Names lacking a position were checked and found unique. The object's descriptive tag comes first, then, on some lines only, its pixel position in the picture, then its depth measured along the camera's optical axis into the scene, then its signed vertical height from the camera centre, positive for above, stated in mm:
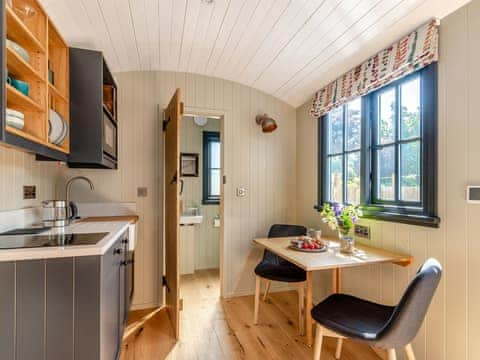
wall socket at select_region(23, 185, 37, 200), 1877 -74
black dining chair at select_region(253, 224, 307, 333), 2375 -828
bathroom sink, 3794 -526
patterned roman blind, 1688 +839
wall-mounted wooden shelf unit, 1190 +567
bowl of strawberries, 2102 -505
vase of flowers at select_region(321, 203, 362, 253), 2039 -292
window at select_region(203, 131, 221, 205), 4195 +225
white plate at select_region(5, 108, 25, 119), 1250 +321
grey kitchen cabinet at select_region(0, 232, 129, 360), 1187 -575
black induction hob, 1296 -305
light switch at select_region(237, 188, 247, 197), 3125 -119
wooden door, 2252 -211
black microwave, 2132 +386
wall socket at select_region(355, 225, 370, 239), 2232 -413
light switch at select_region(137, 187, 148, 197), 2812 -108
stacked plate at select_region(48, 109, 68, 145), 1738 +349
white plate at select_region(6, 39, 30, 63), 1244 +636
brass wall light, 3061 +656
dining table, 1781 -531
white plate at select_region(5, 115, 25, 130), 1230 +278
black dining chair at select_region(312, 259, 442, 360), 1235 -772
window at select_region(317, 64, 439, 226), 1758 +243
